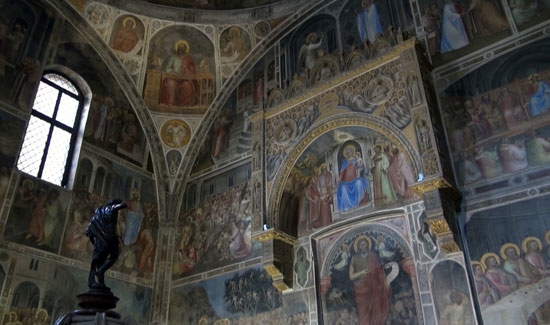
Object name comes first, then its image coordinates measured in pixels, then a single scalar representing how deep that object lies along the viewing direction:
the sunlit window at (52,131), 12.87
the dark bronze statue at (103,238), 5.32
